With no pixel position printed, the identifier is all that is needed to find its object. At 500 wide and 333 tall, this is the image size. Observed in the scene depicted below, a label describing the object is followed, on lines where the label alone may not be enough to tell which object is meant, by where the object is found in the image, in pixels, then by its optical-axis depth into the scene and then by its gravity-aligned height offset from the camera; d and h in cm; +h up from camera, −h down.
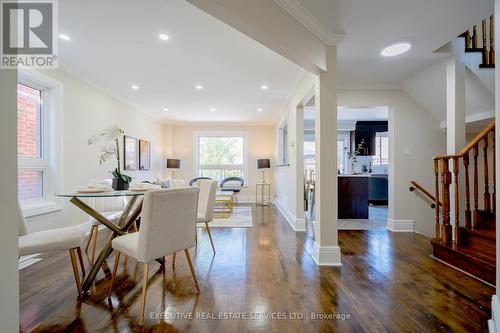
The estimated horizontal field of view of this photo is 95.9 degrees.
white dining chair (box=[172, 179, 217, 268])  287 -44
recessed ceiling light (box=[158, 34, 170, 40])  244 +144
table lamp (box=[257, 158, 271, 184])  677 +13
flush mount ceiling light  255 +139
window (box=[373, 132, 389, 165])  718 +63
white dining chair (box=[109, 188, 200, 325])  159 -46
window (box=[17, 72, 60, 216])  294 +37
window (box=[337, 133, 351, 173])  755 +58
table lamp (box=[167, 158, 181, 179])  693 +14
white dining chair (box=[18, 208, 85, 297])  167 -56
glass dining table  190 -50
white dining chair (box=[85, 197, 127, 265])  286 -50
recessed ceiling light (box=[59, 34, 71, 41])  245 +145
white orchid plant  223 +20
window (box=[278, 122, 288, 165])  634 +53
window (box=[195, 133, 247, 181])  741 +41
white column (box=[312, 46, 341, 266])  248 +14
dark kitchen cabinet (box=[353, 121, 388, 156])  714 +111
